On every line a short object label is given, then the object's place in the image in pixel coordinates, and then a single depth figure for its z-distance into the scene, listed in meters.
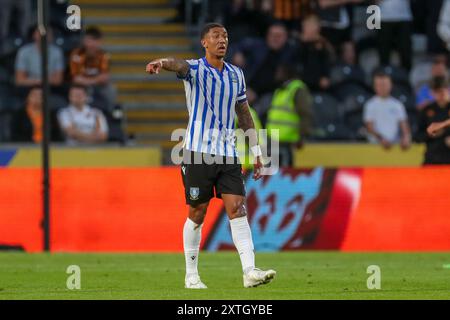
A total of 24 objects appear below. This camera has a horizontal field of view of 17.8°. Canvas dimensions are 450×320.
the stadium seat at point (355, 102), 24.36
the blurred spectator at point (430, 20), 25.53
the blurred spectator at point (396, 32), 25.14
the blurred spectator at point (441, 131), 20.70
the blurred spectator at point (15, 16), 25.52
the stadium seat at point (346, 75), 24.72
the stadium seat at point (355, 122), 24.08
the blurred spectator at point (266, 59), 24.03
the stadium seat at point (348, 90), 24.45
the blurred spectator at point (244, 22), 25.28
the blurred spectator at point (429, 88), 22.73
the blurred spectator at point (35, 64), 23.91
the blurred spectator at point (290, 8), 25.67
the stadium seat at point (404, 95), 24.58
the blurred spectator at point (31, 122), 23.06
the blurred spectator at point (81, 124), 22.94
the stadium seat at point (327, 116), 23.92
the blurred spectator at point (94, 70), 23.72
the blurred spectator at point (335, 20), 25.73
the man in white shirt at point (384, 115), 23.17
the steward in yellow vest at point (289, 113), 22.17
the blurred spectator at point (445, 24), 25.34
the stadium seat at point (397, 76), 24.81
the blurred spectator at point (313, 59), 24.16
